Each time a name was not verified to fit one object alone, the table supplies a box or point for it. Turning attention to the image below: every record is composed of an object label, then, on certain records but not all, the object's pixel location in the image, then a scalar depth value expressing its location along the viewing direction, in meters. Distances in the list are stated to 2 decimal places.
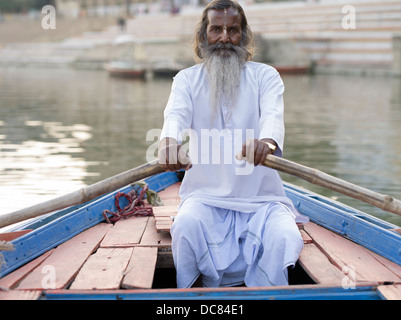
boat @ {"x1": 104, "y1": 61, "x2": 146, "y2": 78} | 21.36
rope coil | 3.45
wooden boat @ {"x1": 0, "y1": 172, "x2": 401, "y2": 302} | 2.20
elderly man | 2.51
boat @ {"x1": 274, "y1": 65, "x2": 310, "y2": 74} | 21.00
